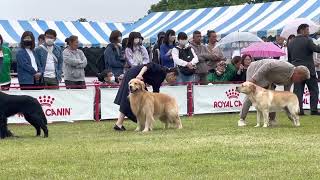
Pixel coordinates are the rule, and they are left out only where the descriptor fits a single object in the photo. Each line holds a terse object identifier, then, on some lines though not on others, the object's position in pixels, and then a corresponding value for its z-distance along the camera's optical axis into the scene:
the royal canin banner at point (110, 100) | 13.26
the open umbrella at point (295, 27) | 17.20
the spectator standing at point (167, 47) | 13.36
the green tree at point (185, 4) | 76.62
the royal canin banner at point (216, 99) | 14.25
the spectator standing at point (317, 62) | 15.66
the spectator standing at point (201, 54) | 14.07
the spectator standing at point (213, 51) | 14.47
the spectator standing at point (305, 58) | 13.45
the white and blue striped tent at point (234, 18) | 20.66
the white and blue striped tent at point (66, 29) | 24.67
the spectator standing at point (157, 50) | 13.53
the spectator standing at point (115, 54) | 12.76
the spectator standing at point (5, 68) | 12.02
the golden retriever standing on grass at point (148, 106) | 10.08
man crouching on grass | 10.46
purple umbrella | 16.17
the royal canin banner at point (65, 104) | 12.45
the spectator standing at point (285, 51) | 15.33
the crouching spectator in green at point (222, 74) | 14.93
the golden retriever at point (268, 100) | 10.55
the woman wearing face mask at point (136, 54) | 12.50
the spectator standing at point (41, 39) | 14.01
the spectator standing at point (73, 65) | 12.77
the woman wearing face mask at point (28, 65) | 11.87
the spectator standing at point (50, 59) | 12.50
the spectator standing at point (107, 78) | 13.22
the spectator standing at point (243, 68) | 14.85
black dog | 9.44
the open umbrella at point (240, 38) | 18.84
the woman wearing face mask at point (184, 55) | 13.16
